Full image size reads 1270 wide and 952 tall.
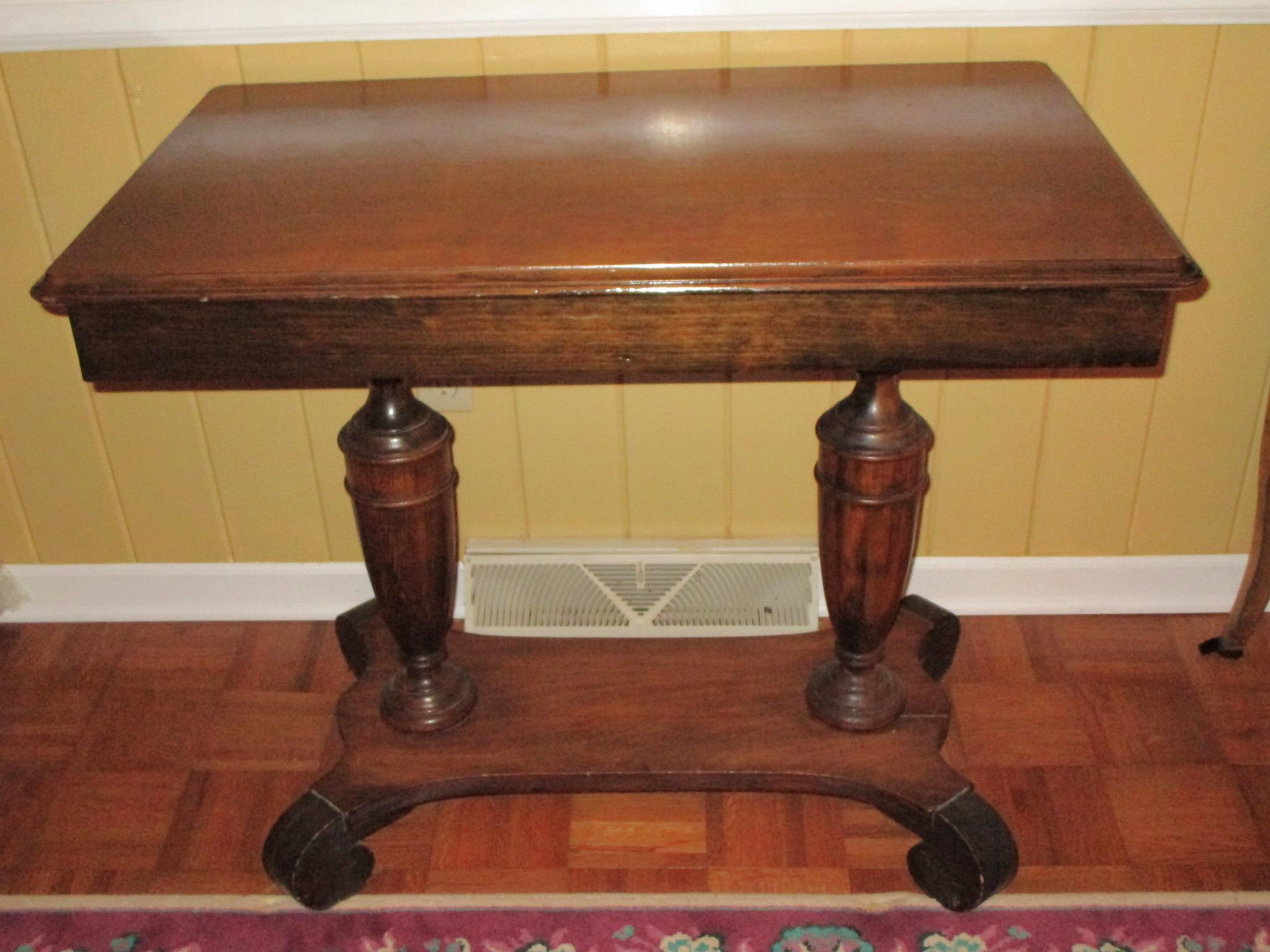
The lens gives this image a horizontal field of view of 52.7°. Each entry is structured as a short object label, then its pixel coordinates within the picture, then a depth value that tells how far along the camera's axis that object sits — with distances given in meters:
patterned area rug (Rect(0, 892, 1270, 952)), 1.35
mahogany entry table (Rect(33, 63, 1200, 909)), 0.99
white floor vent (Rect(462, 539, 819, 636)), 1.67
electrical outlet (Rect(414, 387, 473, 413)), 1.63
